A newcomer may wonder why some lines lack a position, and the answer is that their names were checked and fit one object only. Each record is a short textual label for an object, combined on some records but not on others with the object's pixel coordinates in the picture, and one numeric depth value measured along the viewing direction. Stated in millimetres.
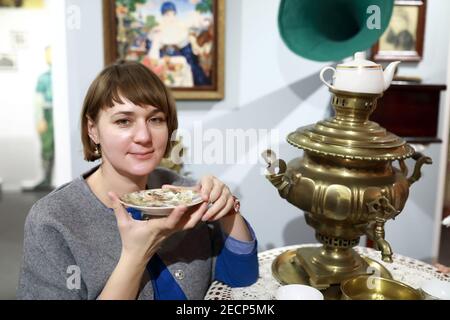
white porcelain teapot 815
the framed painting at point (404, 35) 1210
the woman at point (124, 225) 688
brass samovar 805
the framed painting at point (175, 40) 1340
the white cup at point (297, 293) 779
